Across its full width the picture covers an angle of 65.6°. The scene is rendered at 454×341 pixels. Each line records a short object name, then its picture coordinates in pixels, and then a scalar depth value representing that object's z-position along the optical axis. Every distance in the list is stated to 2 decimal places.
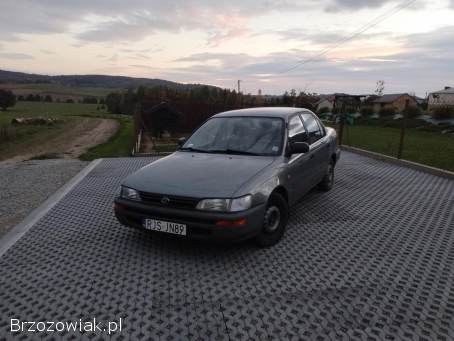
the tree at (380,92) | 52.94
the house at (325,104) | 56.08
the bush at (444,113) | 22.80
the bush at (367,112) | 31.30
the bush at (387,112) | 29.14
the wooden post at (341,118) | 12.06
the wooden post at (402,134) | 9.27
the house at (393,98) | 58.64
